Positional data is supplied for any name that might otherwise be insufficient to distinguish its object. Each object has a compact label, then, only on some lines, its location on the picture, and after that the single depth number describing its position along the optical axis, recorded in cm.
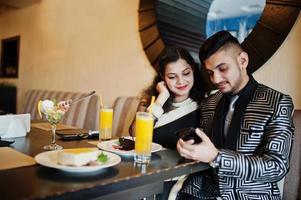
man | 119
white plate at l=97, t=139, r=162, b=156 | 121
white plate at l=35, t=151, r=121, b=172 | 93
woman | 173
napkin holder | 157
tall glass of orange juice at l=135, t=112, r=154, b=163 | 113
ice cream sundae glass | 137
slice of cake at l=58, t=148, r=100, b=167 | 96
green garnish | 102
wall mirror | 190
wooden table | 80
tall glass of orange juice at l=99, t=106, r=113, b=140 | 156
